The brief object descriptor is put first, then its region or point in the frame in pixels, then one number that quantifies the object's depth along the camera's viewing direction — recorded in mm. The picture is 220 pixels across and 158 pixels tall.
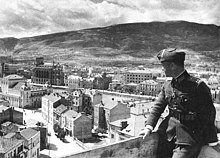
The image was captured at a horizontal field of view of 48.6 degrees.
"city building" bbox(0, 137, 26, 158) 17475
